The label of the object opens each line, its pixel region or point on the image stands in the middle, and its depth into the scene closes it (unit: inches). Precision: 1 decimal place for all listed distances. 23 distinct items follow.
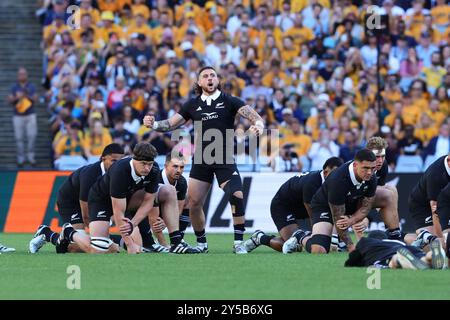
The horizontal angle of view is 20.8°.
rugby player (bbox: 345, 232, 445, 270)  497.4
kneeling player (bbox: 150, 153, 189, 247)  655.8
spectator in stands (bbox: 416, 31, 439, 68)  1066.7
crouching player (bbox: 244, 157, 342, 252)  652.1
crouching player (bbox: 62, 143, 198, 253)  612.4
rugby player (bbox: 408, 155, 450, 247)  608.1
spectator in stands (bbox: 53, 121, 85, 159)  980.6
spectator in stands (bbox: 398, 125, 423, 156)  978.1
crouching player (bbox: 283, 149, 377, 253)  595.8
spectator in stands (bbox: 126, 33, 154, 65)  1063.0
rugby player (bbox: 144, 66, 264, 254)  659.4
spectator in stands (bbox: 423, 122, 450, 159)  960.3
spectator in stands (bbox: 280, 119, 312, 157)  971.3
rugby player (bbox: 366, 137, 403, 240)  652.1
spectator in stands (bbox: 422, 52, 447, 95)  1045.2
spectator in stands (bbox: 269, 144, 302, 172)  926.4
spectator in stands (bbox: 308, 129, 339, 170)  965.2
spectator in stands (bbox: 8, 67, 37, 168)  1031.0
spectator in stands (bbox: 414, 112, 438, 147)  995.3
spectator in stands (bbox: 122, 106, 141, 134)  999.0
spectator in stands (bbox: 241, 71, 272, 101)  1030.4
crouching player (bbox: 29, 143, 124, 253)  647.8
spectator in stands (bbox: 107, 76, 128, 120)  1020.4
